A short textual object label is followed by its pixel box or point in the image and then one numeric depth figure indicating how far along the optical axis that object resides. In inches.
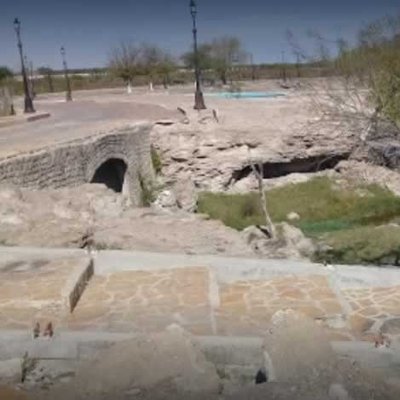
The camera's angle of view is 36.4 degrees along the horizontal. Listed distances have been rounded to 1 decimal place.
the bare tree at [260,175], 507.1
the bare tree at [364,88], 467.2
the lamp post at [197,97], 920.4
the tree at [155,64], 1836.9
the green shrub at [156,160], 851.4
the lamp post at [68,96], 1403.8
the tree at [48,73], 2027.6
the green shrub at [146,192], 794.0
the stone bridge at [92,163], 490.6
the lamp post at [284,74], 1794.8
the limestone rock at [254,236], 455.0
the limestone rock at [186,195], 796.0
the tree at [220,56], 1852.9
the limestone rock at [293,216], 730.2
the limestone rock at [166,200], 779.2
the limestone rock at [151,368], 147.9
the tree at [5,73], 1711.9
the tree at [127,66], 1761.8
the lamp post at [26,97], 987.3
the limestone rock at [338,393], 131.3
